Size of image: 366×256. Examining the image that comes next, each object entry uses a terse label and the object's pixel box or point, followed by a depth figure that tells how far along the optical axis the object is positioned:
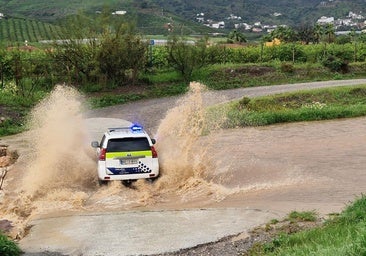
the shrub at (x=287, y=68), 41.81
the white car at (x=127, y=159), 15.66
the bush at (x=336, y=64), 42.25
